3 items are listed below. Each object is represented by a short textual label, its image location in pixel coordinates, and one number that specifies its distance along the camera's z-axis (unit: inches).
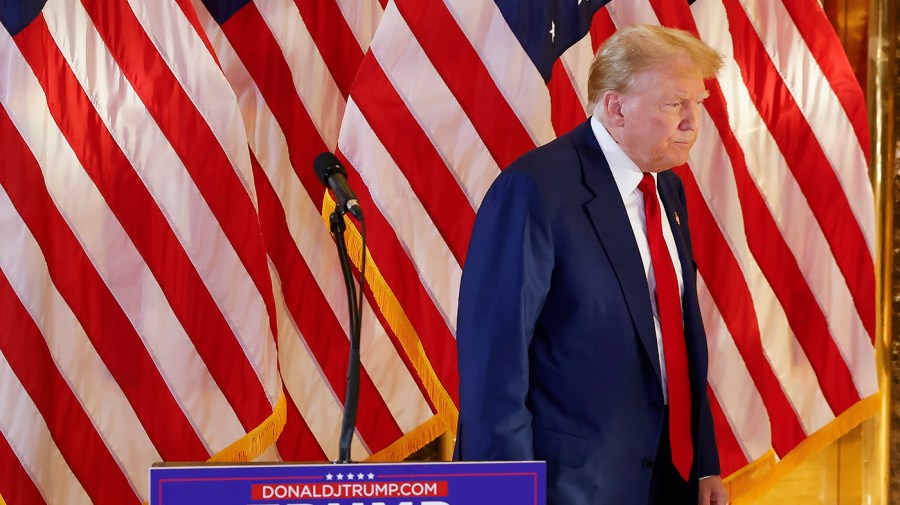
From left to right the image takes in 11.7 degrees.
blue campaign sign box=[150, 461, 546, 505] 237.0
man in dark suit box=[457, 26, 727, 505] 258.5
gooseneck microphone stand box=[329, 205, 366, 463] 244.0
